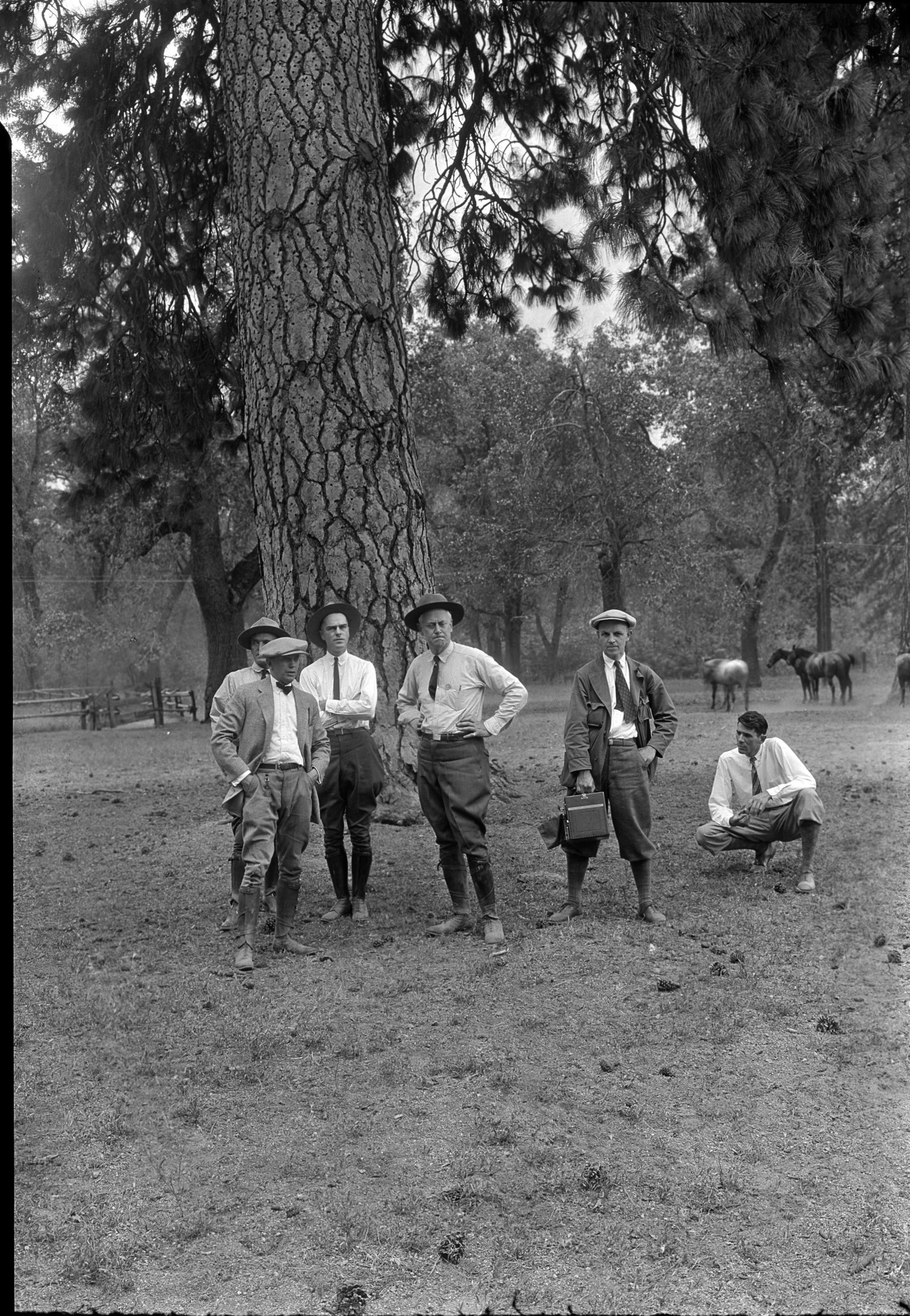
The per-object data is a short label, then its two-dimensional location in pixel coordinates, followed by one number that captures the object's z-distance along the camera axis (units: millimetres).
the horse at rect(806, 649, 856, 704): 26094
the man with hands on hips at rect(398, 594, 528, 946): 6676
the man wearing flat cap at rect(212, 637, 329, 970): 6398
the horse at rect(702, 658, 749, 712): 25203
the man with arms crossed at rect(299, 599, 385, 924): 7055
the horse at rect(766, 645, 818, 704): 27797
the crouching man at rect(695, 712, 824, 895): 7699
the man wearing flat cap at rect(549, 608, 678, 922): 6969
